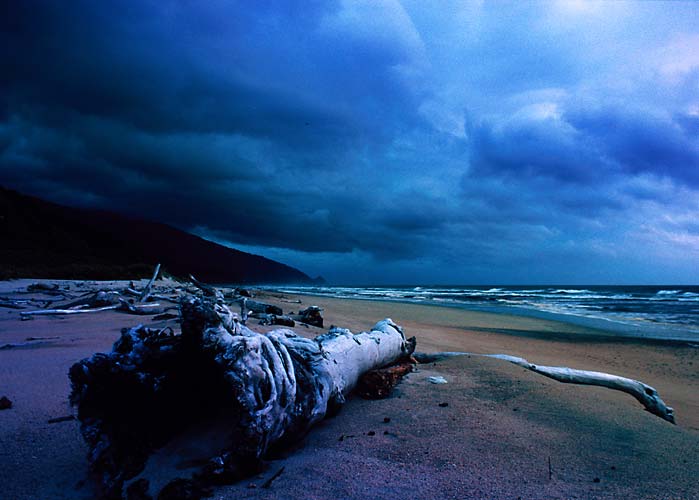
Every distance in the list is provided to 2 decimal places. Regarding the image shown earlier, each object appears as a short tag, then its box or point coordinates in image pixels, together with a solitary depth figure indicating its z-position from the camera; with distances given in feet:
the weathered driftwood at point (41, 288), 38.75
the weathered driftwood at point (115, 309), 24.35
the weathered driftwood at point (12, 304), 27.22
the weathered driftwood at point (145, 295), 32.87
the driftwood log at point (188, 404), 6.65
